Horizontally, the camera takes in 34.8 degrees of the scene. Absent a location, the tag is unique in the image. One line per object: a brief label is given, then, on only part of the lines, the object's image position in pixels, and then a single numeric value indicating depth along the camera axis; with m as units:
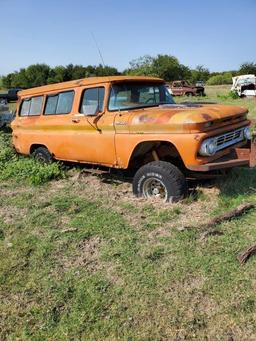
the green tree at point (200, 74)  74.81
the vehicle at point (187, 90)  35.83
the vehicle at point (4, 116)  14.68
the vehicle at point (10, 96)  30.11
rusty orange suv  5.29
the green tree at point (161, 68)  62.78
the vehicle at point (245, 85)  28.04
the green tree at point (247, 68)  61.46
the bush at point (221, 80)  62.79
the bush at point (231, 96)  28.08
